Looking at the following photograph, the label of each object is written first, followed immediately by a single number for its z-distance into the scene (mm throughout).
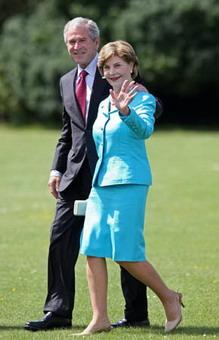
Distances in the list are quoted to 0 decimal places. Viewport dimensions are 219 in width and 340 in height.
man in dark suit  15305
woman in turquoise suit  14219
